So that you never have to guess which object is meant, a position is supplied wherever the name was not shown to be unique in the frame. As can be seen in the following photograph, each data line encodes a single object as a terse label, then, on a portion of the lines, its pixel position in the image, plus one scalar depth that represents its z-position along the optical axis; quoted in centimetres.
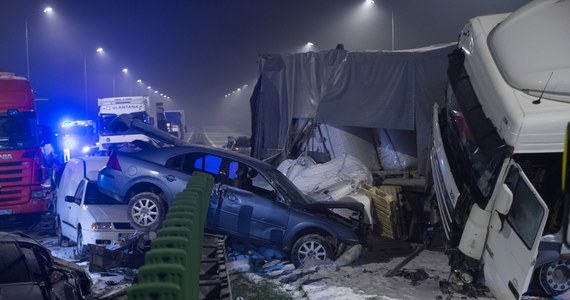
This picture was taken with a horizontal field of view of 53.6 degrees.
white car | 886
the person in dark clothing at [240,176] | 949
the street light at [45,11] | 2662
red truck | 1241
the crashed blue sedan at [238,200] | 873
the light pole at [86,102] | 4316
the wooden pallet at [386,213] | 1078
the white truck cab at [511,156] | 573
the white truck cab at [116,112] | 2641
